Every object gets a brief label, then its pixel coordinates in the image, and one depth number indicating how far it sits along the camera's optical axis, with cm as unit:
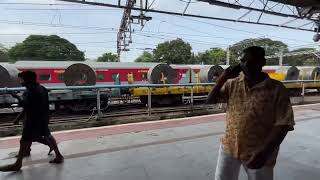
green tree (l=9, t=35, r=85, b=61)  4816
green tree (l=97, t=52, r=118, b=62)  5341
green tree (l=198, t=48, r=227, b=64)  5612
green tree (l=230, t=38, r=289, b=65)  5419
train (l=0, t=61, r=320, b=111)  1474
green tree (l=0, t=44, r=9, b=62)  4577
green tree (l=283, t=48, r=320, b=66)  6037
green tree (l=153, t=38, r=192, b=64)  5259
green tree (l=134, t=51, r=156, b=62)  5662
